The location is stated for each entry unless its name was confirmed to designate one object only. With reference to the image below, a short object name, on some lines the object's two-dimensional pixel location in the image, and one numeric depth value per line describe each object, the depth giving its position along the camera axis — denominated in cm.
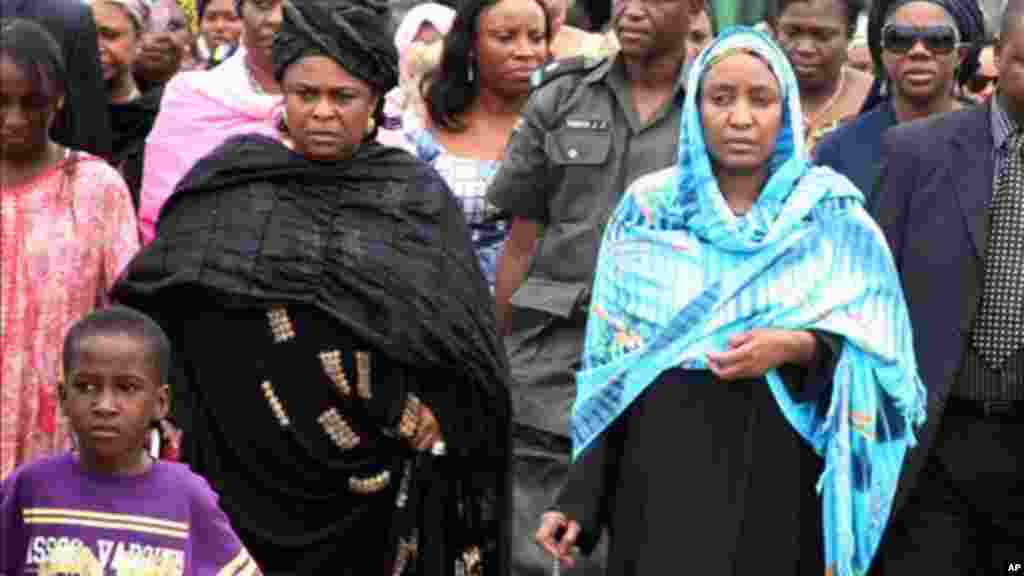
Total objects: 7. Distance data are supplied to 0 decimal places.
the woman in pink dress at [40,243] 1272
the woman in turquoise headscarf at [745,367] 1170
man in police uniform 1406
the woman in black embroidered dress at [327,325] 1219
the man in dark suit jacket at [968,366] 1239
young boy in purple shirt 1041
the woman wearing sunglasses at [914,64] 1438
